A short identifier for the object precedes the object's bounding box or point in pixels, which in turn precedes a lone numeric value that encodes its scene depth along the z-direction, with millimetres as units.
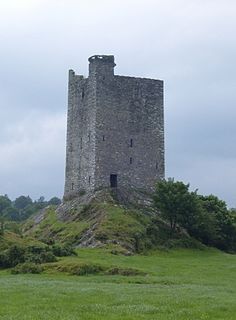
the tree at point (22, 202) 163250
